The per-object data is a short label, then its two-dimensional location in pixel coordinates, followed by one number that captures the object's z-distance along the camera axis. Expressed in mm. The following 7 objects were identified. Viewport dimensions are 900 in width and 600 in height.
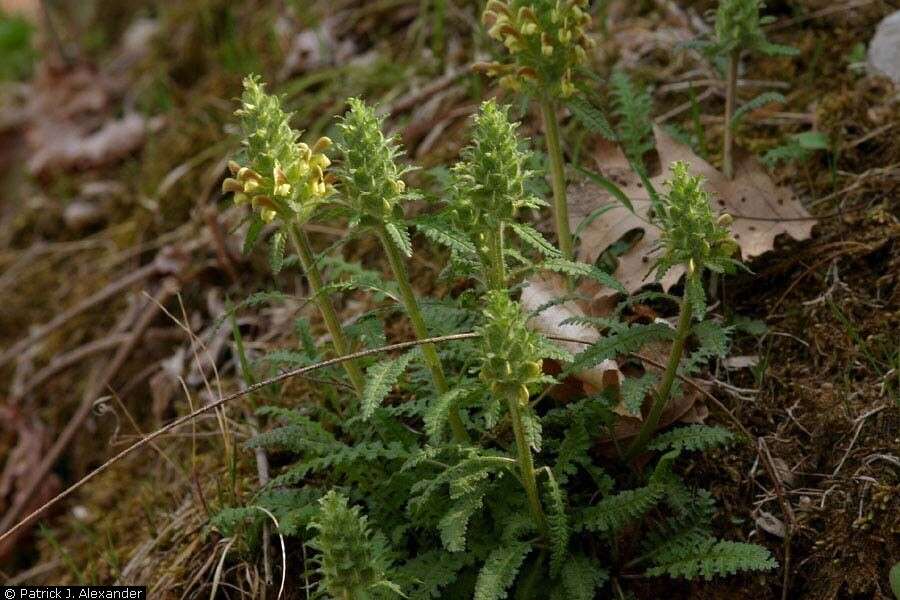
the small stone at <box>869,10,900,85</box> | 1196
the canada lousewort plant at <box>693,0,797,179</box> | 1116
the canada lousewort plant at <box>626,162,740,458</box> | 985
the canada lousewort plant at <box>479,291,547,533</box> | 962
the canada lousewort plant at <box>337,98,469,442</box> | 973
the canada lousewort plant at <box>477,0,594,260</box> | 1059
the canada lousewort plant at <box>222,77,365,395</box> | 989
